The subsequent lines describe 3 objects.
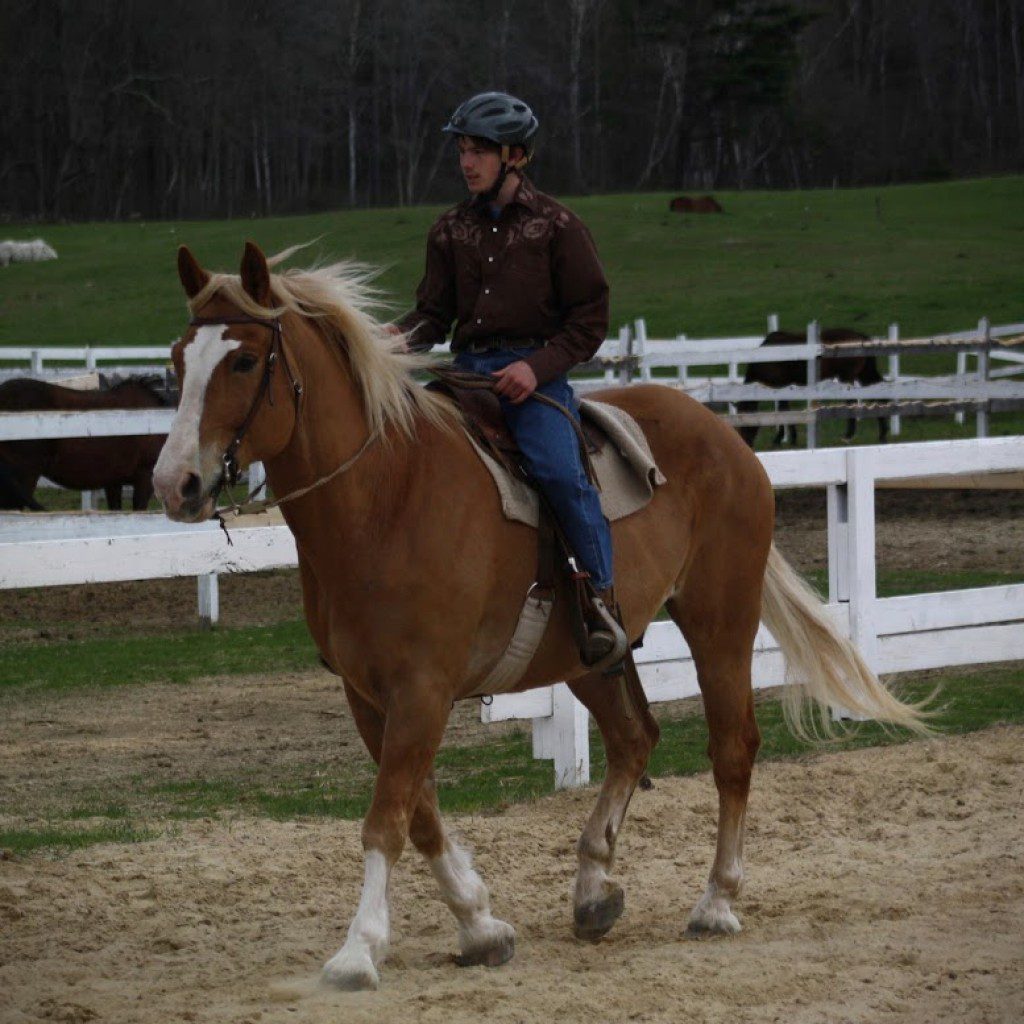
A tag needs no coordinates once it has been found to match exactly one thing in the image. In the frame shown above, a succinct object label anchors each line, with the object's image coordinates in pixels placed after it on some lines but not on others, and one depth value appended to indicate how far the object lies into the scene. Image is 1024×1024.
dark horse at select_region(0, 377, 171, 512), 30.44
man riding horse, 10.31
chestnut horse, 9.05
